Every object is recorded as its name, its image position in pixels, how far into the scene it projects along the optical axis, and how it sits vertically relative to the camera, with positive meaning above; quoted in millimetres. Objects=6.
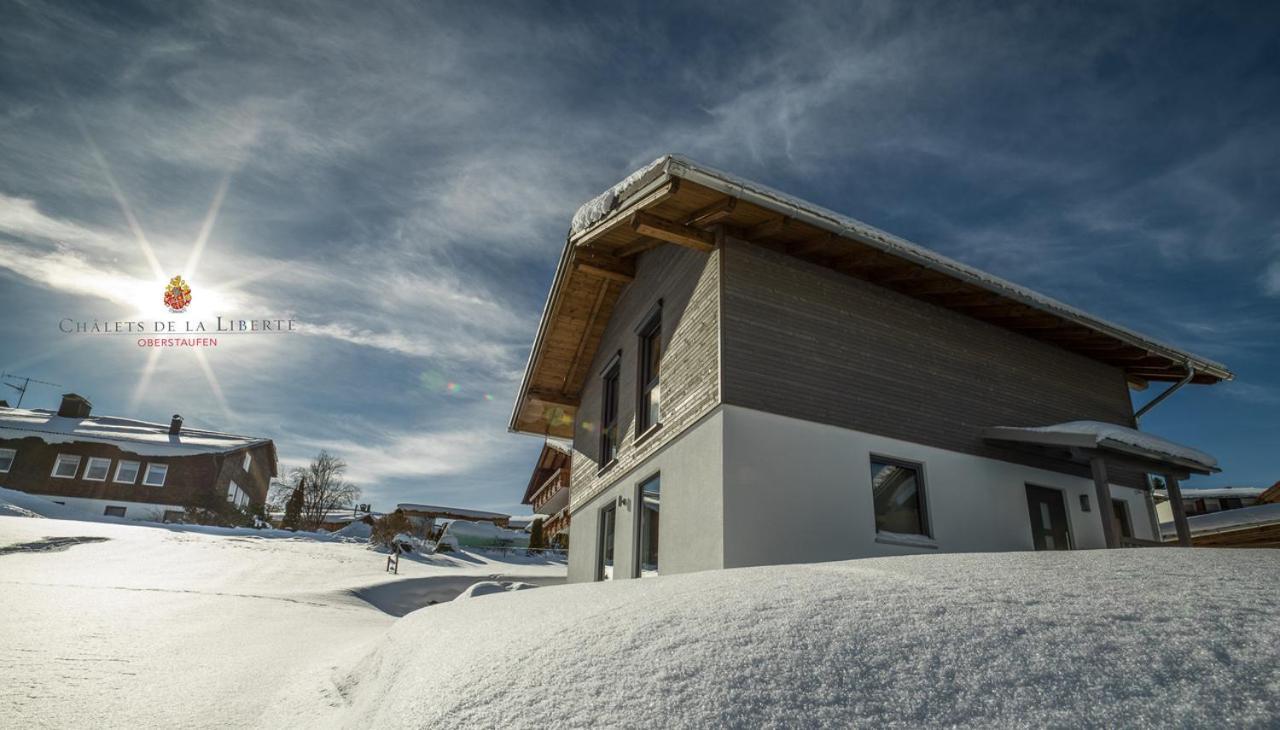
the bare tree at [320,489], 41500 +3321
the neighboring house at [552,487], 18164 +1906
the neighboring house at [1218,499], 23891 +2738
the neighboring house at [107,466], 32969 +3444
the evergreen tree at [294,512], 32875 +1435
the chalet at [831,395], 7699 +2306
